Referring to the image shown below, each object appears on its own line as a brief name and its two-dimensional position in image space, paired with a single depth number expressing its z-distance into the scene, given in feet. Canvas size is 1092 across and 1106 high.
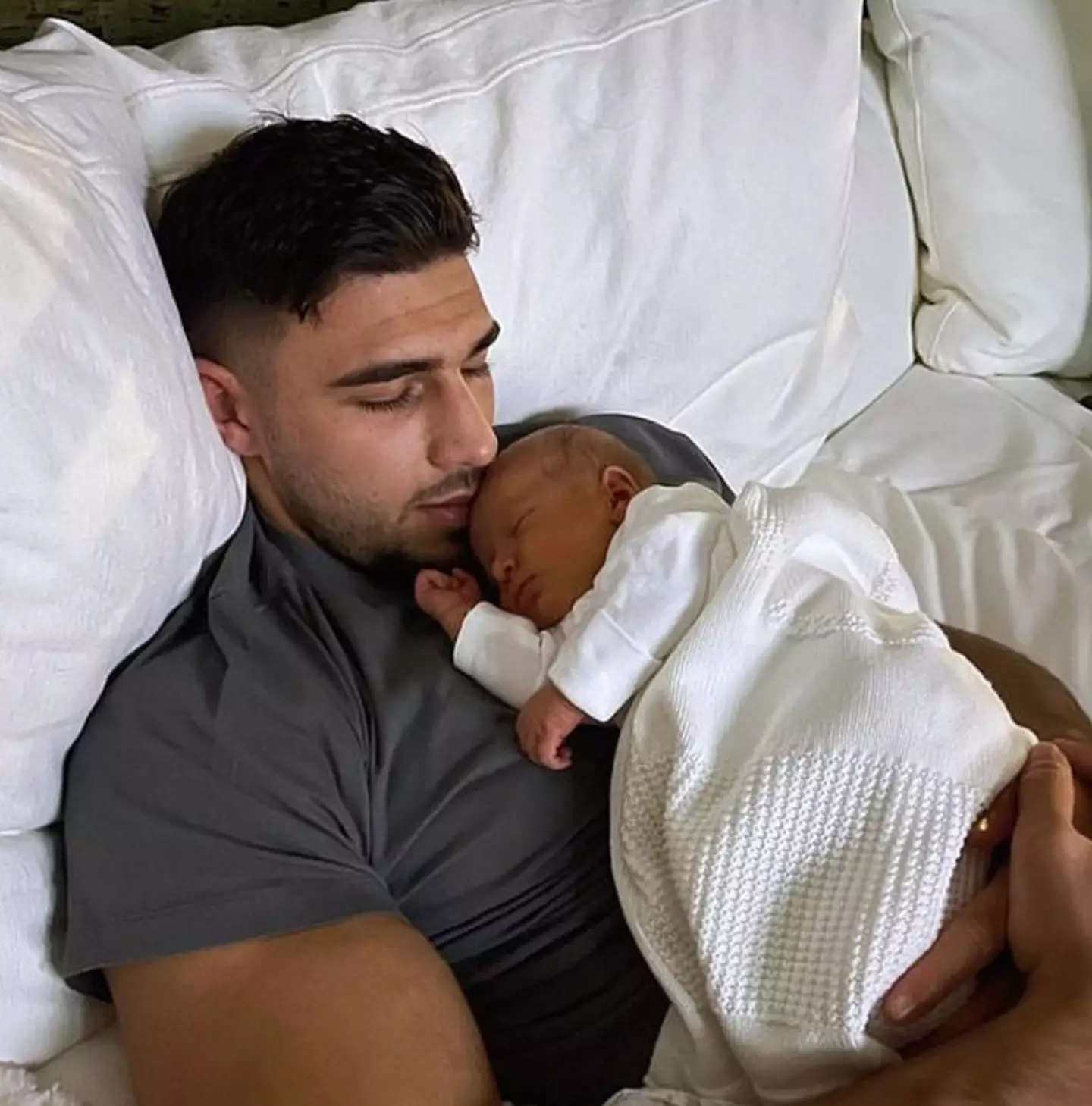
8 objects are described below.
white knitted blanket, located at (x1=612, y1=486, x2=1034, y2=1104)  3.10
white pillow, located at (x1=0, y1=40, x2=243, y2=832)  3.07
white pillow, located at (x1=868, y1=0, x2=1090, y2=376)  5.88
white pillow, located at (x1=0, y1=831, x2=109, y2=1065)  3.26
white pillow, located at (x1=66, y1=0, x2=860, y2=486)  4.26
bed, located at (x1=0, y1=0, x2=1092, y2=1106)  3.20
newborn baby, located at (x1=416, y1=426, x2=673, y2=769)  3.48
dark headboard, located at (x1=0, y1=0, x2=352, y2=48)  4.25
